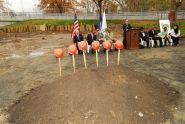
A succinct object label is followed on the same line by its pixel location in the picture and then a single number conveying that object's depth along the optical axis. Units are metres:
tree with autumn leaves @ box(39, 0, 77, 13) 32.43
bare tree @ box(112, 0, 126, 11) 32.06
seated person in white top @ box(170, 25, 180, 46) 11.13
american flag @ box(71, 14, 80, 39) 9.89
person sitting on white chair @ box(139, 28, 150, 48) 10.97
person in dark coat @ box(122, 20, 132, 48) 10.98
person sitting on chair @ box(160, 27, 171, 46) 11.19
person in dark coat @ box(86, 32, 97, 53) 10.37
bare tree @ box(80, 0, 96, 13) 40.69
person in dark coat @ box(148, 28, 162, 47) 11.08
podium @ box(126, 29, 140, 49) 10.81
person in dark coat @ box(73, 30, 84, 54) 10.32
